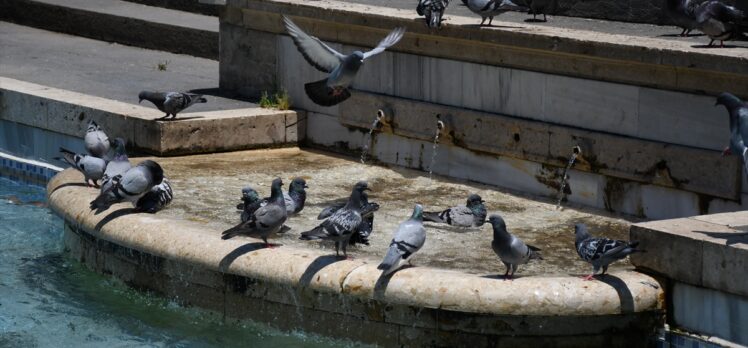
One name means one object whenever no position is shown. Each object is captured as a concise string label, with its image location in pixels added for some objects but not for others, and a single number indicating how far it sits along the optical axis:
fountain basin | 7.39
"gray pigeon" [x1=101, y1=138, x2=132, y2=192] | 9.18
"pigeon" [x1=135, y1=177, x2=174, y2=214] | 9.09
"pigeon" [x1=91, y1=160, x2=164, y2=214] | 8.95
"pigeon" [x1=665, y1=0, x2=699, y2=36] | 10.13
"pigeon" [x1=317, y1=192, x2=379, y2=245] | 8.42
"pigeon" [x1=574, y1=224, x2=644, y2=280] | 7.35
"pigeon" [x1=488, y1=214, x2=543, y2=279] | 7.45
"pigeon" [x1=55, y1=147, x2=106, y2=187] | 9.73
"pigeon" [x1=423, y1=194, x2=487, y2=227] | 9.09
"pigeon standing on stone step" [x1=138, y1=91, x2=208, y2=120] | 10.77
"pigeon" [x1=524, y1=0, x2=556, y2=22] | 11.87
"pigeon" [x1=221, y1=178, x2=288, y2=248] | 8.02
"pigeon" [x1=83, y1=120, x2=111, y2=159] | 10.23
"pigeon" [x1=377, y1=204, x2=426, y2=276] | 7.49
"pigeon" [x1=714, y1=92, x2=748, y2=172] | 7.23
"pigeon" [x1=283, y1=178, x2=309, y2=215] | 8.91
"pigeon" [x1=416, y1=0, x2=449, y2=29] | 10.47
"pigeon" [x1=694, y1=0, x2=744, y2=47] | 9.47
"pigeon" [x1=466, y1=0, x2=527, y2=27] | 10.31
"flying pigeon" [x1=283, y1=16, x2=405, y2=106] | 10.05
